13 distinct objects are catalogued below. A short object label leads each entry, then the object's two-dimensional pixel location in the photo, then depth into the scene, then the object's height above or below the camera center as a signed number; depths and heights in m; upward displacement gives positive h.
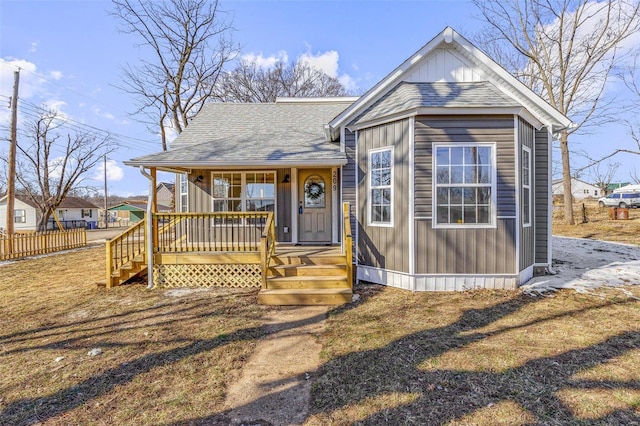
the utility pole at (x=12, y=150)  13.26 +2.69
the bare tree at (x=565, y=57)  16.55 +8.37
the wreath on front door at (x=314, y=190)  9.02 +0.62
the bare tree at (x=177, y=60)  17.40 +8.66
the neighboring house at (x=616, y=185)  63.02 +5.05
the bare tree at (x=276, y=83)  24.36 +10.53
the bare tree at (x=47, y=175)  18.94 +2.38
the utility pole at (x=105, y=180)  36.47 +3.74
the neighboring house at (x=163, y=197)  53.10 +2.80
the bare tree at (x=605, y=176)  42.41 +4.79
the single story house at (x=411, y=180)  6.26 +0.74
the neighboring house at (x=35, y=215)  35.91 -0.17
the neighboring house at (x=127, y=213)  39.87 -0.04
